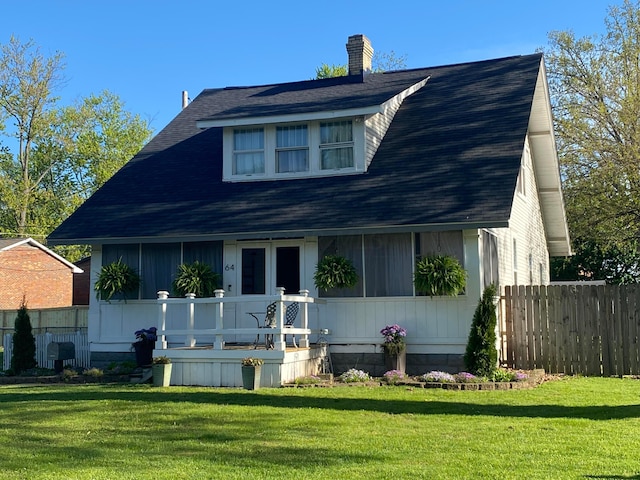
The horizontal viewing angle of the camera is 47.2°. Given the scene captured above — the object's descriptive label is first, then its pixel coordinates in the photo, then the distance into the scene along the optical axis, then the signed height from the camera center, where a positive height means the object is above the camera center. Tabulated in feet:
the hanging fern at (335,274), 48.29 +3.20
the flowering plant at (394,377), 42.41 -3.23
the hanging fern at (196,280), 50.93 +3.02
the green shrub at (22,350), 53.21 -1.80
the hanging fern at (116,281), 52.39 +3.11
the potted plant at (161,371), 43.88 -2.83
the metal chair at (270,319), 45.42 +0.26
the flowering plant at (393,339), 46.19 -1.08
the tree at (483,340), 43.91 -1.11
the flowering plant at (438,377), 41.35 -3.16
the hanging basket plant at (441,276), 45.78 +2.83
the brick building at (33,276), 117.70 +8.28
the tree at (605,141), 95.40 +23.80
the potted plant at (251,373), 41.52 -2.80
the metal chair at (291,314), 47.16 +0.58
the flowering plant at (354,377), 43.74 -3.25
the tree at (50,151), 140.56 +38.11
